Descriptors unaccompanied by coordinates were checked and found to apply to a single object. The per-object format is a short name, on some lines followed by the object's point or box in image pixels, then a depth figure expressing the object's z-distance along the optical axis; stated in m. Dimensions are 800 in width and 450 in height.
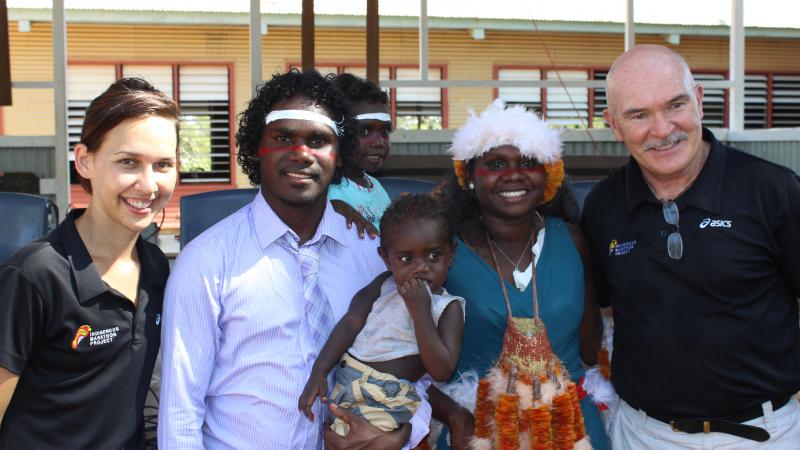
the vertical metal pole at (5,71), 7.13
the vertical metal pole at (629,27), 8.83
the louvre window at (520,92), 13.30
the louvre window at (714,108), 14.34
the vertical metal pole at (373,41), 7.64
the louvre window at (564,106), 13.72
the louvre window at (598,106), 13.55
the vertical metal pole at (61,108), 7.28
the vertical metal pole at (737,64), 8.74
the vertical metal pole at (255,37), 7.47
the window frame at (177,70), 12.40
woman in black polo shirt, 2.40
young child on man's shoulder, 4.02
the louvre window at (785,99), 14.53
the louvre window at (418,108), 13.20
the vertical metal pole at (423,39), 8.42
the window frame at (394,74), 12.48
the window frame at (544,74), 13.07
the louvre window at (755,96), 14.40
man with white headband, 2.55
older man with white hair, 2.79
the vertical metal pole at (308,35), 7.37
